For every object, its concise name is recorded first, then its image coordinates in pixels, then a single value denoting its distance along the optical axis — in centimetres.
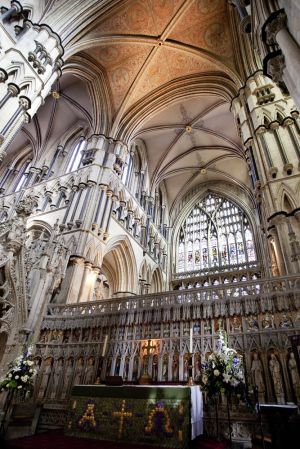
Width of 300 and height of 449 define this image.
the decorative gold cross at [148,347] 631
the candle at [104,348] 615
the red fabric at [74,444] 383
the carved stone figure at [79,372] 658
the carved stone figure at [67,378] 654
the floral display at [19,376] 552
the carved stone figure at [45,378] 675
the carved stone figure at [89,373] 647
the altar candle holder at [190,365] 545
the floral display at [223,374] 416
